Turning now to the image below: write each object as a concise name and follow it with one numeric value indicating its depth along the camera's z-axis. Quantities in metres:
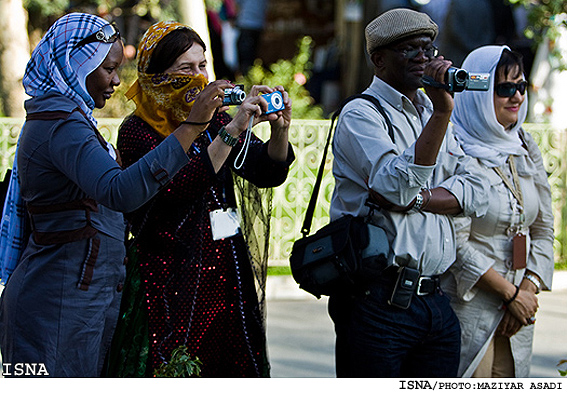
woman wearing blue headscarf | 5.18
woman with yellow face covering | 6.07
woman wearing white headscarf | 6.74
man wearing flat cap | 5.86
